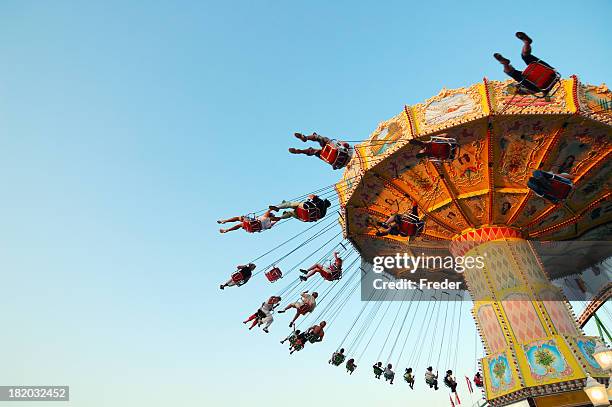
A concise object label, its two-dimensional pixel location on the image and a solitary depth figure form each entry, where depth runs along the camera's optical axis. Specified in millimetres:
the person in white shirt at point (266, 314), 13586
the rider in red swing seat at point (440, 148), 10055
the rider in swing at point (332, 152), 10445
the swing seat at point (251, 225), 11961
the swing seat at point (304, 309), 14045
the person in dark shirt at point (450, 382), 16172
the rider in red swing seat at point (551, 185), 9359
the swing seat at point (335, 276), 13999
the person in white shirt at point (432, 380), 16125
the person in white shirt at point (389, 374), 16688
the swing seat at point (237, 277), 13109
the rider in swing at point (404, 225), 10562
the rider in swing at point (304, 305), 14039
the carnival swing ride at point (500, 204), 10117
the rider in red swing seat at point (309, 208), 11250
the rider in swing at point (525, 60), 8383
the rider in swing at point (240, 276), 13070
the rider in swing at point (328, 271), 13906
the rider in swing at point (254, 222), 11969
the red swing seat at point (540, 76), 8834
